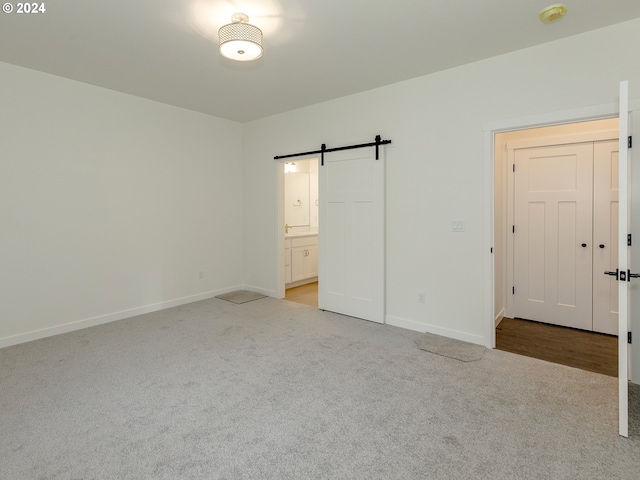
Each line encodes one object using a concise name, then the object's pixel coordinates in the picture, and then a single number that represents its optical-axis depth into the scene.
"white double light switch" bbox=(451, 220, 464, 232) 3.39
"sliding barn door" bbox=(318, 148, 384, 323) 3.97
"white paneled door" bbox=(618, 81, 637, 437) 1.89
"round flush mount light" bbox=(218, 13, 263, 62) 2.40
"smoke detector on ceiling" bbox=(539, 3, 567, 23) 2.36
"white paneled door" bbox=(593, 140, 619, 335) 3.63
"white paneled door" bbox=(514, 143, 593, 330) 3.82
